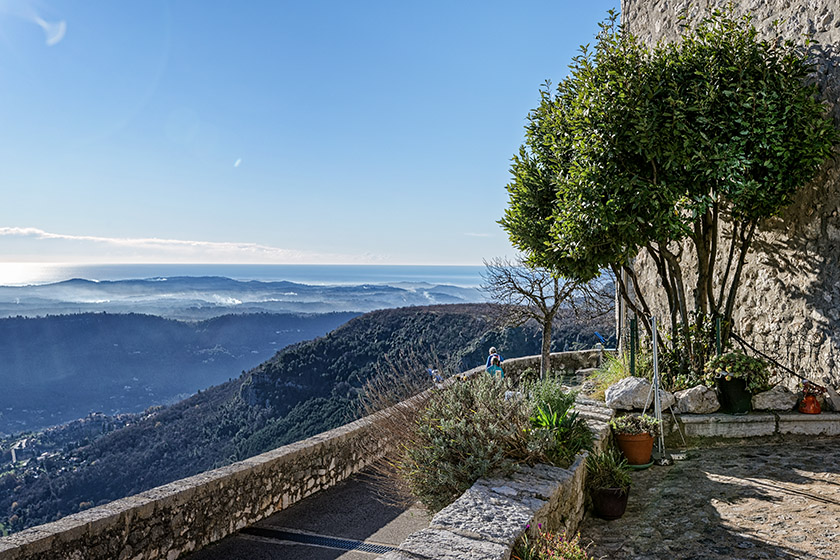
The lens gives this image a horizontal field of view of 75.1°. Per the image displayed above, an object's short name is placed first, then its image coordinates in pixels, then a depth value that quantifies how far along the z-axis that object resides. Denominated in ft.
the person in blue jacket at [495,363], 33.45
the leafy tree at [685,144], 19.12
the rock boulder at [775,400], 19.01
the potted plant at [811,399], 18.47
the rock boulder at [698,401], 19.34
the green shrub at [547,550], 8.71
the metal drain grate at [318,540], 15.61
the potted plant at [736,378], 19.19
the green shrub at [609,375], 23.74
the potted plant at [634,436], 16.58
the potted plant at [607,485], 13.21
